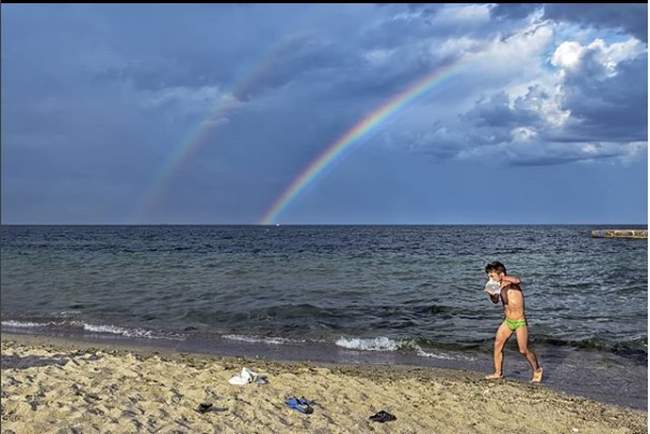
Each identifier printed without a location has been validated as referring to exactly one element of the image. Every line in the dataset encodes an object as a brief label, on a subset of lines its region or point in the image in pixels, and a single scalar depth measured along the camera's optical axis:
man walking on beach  9.45
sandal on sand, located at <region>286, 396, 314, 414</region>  7.25
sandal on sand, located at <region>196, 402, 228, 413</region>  7.00
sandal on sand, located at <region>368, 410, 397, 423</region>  7.08
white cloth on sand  8.39
